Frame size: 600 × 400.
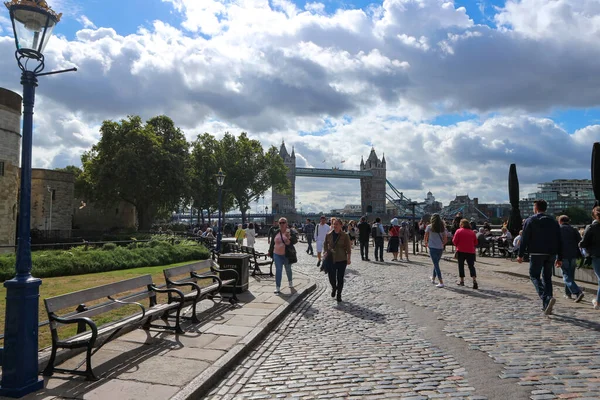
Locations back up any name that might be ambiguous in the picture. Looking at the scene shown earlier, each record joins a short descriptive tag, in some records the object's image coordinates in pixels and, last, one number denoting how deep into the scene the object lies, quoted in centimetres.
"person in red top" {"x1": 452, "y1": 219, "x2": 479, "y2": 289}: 1088
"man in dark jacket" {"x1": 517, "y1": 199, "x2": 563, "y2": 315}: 782
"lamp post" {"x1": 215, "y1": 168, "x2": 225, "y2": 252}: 2031
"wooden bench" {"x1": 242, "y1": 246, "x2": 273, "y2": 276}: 1374
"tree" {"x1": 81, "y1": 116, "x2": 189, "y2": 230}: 3591
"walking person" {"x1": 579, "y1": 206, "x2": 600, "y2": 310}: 810
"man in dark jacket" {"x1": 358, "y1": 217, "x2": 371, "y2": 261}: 1877
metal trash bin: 981
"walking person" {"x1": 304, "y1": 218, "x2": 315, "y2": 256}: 2355
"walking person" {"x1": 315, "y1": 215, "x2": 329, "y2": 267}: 1633
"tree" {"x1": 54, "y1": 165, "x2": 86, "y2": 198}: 4360
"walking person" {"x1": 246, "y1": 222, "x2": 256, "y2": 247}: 2000
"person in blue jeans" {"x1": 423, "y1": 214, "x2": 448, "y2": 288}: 1140
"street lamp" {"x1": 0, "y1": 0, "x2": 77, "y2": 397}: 408
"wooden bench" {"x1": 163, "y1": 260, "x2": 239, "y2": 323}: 737
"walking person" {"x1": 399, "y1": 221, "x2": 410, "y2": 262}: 1950
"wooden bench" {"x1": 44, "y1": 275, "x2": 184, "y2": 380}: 458
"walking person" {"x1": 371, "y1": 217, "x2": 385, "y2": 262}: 1900
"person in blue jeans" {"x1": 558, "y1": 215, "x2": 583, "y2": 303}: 960
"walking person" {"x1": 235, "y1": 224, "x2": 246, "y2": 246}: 1948
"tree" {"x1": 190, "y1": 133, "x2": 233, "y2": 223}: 5513
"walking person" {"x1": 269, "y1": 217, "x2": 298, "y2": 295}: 1038
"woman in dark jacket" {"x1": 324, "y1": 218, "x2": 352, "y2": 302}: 941
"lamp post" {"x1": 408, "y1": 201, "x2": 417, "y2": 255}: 2312
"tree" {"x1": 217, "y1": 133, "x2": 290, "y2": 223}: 5931
